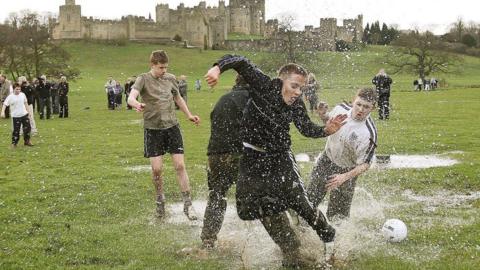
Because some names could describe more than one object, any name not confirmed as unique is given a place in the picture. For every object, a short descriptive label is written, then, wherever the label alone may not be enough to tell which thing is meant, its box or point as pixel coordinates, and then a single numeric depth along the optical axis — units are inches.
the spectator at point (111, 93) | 1450.5
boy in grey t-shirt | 358.6
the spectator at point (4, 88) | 1088.8
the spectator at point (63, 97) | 1206.9
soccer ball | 302.2
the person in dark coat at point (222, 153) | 288.8
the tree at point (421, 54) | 2696.9
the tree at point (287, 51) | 2048.5
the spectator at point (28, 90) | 1080.7
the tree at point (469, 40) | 3880.4
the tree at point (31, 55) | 2111.2
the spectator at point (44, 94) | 1165.7
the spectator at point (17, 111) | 745.6
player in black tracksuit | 247.1
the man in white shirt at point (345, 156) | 289.6
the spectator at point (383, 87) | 984.3
